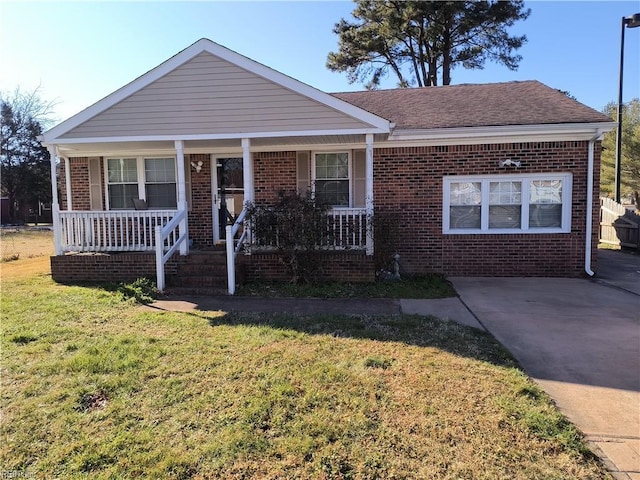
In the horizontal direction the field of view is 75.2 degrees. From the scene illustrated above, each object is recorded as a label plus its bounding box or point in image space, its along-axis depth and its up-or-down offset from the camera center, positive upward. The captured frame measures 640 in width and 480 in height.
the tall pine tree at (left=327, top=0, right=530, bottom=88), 19.55 +8.90
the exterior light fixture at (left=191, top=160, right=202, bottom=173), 10.09 +1.14
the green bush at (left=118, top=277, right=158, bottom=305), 6.97 -1.39
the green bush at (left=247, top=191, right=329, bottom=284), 7.52 -0.33
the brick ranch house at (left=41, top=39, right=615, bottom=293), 8.09 +0.92
